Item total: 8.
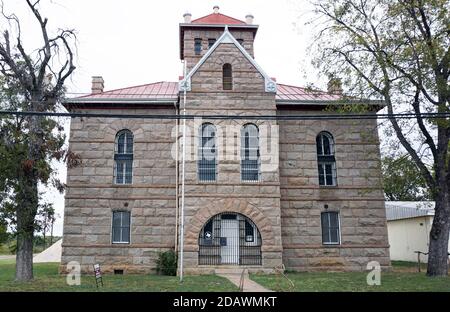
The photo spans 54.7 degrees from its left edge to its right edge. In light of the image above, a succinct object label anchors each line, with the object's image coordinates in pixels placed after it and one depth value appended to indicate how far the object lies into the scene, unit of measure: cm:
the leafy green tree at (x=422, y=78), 1811
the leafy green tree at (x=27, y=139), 1675
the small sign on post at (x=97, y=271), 1523
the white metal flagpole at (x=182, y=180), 2002
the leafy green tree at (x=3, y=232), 1649
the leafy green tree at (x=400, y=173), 1997
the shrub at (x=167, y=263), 2120
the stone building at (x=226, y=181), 2134
